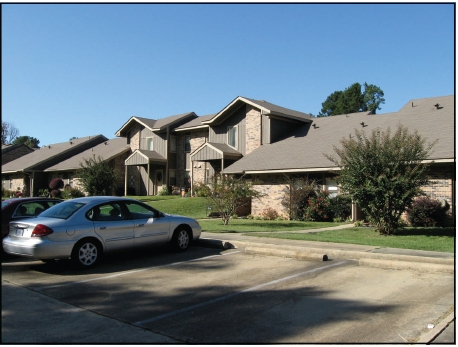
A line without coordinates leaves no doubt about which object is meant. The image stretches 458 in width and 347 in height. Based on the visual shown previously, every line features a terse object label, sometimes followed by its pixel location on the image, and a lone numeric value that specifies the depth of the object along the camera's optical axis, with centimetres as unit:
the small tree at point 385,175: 1400
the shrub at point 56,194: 3978
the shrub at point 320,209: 2117
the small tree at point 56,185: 4060
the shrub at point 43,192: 4216
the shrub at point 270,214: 2353
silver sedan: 885
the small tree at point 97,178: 2861
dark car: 1047
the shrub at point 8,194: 4548
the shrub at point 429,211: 1748
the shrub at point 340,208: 2072
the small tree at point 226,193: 1709
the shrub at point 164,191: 3573
